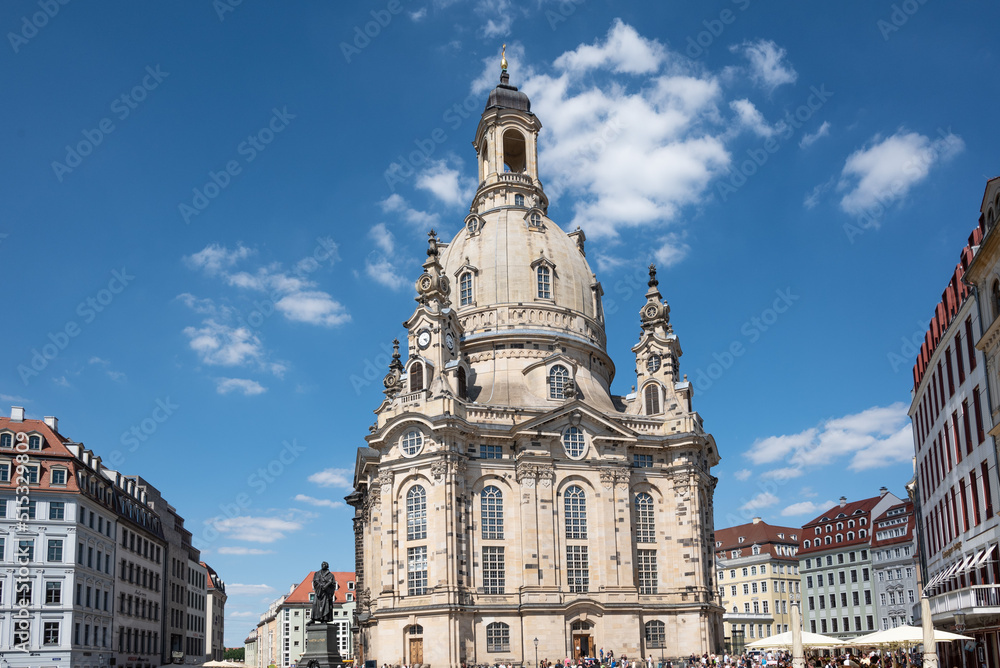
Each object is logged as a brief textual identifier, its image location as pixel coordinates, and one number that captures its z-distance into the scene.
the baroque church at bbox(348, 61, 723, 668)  65.19
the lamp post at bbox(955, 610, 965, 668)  34.42
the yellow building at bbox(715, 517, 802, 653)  108.50
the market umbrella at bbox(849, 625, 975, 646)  34.62
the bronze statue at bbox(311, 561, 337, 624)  42.78
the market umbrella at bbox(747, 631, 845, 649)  41.19
